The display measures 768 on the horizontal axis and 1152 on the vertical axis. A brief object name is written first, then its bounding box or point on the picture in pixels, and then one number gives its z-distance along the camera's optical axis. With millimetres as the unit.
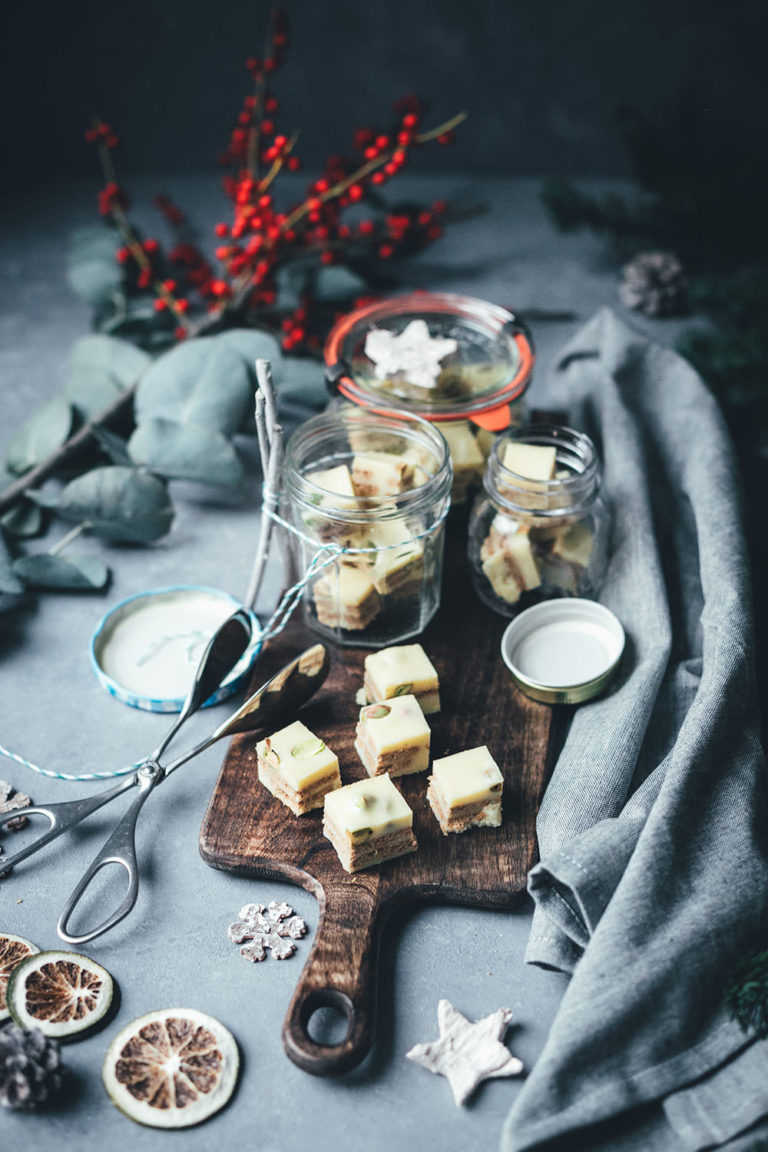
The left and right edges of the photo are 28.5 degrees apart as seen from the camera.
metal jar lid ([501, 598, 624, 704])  724
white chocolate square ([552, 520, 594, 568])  773
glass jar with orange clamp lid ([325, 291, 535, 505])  789
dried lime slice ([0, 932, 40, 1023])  628
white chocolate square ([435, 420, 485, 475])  791
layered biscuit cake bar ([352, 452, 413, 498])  748
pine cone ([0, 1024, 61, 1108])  586
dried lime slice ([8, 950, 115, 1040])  612
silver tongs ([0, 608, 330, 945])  652
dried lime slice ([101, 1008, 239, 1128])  591
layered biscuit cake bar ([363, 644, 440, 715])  705
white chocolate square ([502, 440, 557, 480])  761
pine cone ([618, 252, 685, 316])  1008
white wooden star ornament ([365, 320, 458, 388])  794
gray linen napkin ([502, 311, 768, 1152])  588
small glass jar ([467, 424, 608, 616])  760
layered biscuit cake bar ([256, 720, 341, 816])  667
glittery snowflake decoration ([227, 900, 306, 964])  640
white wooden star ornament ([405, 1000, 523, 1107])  601
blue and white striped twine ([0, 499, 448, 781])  698
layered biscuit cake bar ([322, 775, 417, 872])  645
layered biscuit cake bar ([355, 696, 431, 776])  680
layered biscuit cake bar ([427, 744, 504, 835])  660
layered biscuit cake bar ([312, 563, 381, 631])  739
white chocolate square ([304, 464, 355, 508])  740
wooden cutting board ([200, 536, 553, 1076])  619
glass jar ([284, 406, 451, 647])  727
